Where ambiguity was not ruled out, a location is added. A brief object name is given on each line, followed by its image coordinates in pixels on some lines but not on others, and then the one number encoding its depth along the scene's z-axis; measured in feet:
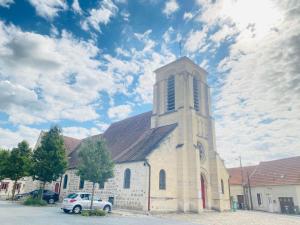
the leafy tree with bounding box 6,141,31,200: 90.89
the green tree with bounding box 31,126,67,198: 74.33
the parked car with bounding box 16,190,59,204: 82.12
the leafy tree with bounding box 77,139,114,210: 56.44
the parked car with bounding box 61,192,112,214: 52.65
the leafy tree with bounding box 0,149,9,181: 92.07
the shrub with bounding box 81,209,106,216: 49.49
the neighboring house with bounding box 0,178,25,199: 167.02
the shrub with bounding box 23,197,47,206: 68.33
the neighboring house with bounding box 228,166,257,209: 114.32
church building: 66.18
